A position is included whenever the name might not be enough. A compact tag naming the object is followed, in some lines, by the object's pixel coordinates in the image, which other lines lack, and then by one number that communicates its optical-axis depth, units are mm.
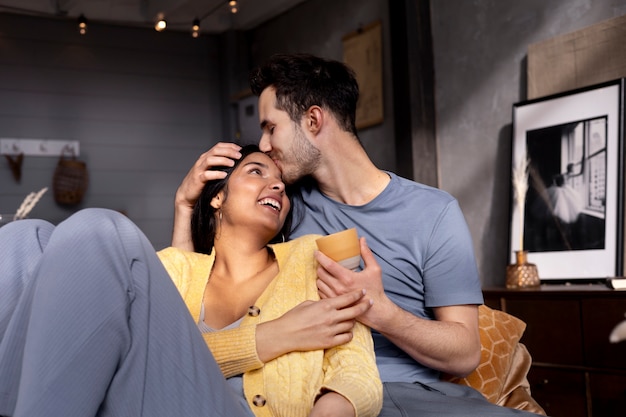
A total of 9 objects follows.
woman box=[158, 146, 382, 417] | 1770
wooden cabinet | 3152
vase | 3781
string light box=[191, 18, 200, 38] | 6660
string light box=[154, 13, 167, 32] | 5328
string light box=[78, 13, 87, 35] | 6773
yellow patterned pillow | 2346
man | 1922
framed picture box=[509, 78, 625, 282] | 3695
